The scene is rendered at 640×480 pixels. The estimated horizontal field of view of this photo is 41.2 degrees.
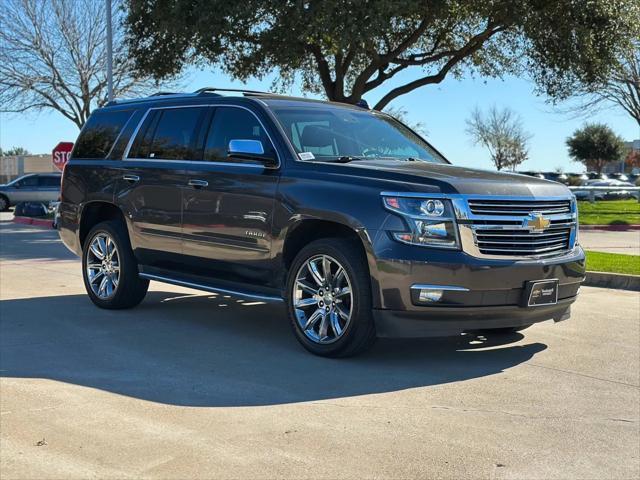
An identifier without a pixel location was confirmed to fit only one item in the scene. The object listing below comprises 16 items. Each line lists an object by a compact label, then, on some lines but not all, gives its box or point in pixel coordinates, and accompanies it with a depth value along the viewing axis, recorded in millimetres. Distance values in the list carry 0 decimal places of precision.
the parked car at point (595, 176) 64962
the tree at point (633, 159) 89562
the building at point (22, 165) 63000
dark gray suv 6043
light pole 27600
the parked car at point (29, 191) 37531
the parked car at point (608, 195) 42625
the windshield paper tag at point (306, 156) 6878
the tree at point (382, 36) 19656
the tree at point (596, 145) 76562
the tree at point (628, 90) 33969
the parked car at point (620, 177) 65794
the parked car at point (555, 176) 52322
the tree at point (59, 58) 36031
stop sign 24719
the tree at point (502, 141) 65856
